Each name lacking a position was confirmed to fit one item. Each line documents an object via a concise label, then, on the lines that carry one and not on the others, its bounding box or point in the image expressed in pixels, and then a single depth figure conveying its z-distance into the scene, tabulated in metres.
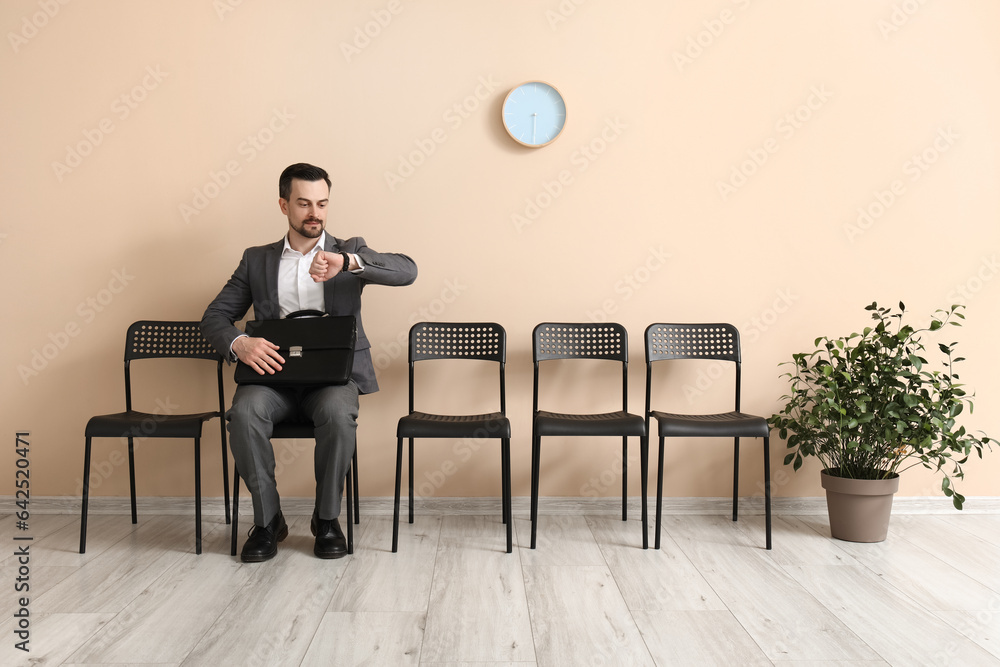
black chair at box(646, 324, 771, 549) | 2.83
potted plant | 2.51
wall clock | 2.90
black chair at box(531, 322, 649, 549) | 2.81
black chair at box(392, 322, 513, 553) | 2.79
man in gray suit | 2.33
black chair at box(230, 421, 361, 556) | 2.36
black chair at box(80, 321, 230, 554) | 2.76
